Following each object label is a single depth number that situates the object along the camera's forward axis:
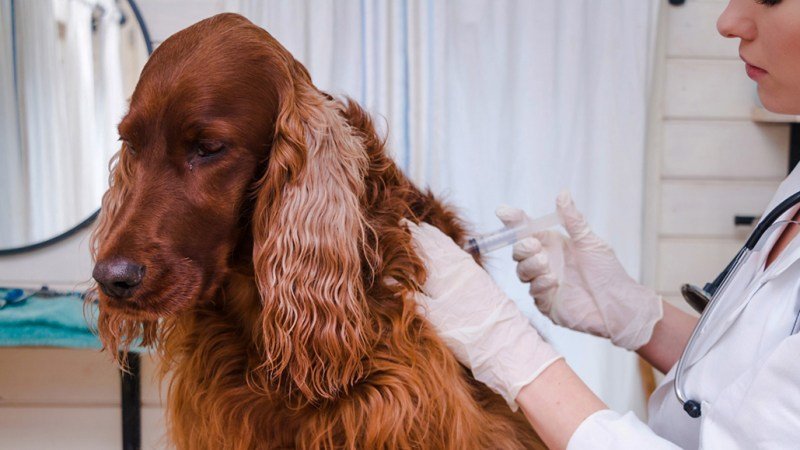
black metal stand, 2.01
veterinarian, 0.82
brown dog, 0.95
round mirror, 1.99
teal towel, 1.75
